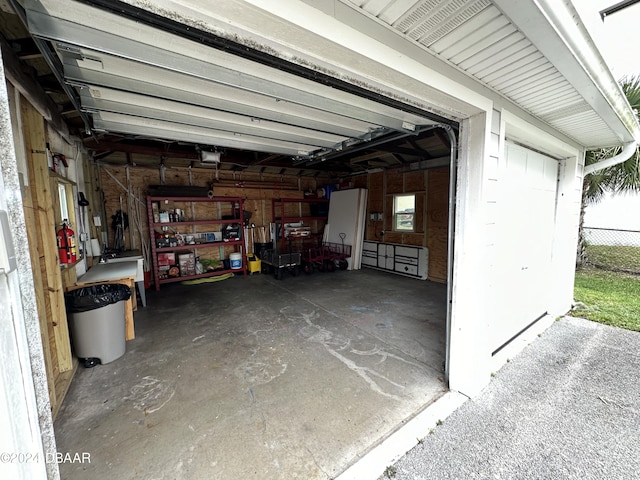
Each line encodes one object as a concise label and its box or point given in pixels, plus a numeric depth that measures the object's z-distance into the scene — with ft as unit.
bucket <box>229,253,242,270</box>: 20.16
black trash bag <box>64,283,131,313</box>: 7.97
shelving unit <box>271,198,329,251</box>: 22.72
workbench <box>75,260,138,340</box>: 9.65
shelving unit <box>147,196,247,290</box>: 17.76
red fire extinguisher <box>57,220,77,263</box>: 8.41
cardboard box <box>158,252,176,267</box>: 18.07
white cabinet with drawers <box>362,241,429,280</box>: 19.24
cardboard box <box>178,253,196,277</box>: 18.79
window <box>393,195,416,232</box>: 20.66
